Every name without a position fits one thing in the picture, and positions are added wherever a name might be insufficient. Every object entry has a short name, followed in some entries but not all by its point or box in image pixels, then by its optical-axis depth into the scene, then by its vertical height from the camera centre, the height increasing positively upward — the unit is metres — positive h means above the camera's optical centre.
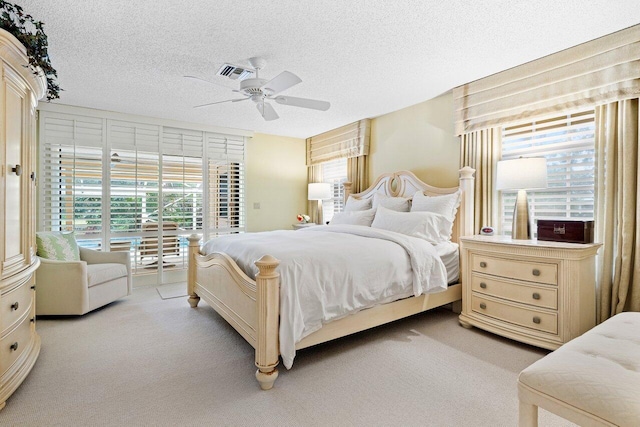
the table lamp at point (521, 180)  2.71 +0.28
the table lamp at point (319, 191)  5.50 +0.32
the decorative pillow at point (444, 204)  3.43 +0.08
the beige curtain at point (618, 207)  2.44 +0.05
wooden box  2.49 -0.14
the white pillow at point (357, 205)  4.46 +0.08
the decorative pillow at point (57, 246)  3.46 -0.45
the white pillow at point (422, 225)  3.26 -0.15
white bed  2.11 -0.56
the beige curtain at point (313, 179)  6.12 +0.61
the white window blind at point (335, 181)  5.67 +0.54
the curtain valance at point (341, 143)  4.91 +1.14
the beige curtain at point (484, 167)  3.37 +0.48
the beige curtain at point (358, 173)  5.00 +0.59
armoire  1.88 -0.04
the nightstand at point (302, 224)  5.56 -0.26
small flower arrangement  5.76 -0.16
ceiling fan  2.64 +1.06
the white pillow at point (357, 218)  4.04 -0.10
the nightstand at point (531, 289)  2.37 -0.62
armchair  3.27 -0.85
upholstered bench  1.14 -0.66
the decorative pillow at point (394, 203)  3.90 +0.10
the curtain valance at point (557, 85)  2.45 +1.15
